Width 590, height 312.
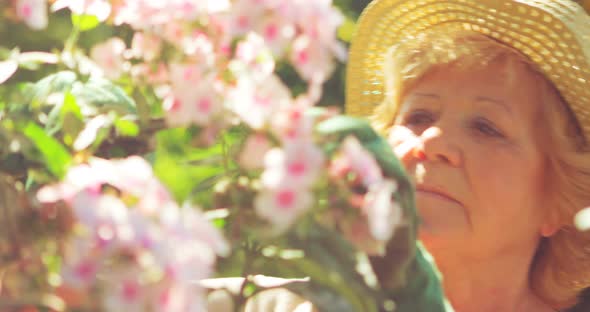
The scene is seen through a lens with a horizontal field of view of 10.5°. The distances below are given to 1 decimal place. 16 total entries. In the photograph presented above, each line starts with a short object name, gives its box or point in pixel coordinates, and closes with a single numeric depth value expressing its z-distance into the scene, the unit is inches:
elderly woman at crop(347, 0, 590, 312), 102.8
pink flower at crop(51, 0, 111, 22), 89.1
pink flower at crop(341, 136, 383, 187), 79.8
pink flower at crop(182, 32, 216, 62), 87.3
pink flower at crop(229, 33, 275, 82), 87.4
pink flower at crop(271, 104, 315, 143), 76.8
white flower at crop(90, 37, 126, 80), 88.8
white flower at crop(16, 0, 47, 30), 81.6
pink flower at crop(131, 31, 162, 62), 87.8
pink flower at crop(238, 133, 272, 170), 79.8
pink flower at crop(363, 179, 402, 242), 78.5
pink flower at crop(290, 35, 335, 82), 84.1
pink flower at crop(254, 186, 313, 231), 73.9
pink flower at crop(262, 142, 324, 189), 73.5
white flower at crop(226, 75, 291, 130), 79.8
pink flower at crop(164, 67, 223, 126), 82.3
